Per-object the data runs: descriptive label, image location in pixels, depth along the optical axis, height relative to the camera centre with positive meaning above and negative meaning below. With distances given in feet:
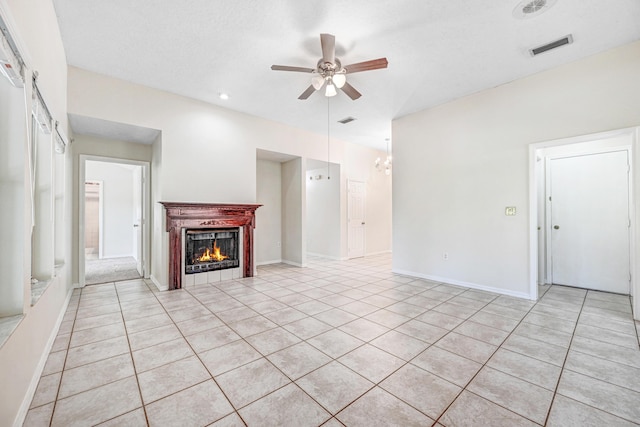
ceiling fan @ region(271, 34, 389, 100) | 9.40 +5.38
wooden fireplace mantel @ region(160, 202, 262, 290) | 14.32 -0.40
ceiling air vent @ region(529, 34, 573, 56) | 9.99 +6.34
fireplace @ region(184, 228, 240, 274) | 15.23 -2.11
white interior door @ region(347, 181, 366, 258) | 24.27 -0.41
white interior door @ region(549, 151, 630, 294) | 13.25 -0.44
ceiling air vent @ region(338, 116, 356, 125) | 18.15 +6.33
